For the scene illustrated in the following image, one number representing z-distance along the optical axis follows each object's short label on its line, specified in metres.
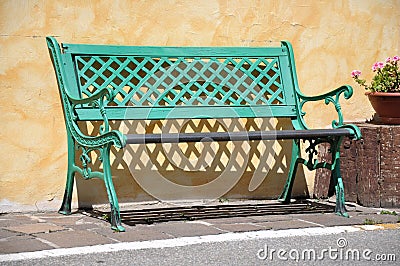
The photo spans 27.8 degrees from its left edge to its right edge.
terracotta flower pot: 6.00
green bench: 5.23
